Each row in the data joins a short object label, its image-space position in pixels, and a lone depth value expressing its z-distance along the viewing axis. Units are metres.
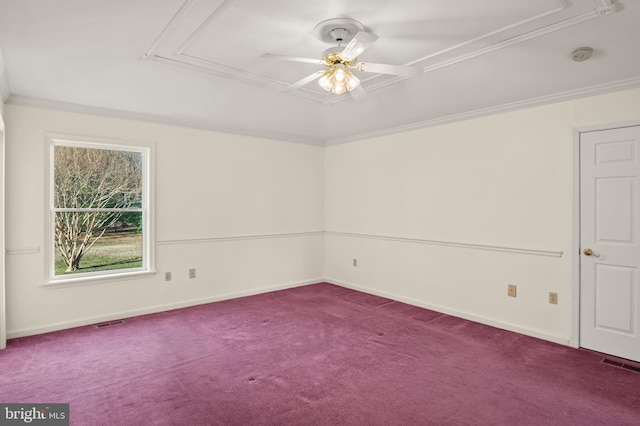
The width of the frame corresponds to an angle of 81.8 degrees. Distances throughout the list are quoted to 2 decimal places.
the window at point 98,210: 4.00
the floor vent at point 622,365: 3.01
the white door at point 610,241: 3.17
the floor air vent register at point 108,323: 3.96
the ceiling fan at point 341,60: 2.34
